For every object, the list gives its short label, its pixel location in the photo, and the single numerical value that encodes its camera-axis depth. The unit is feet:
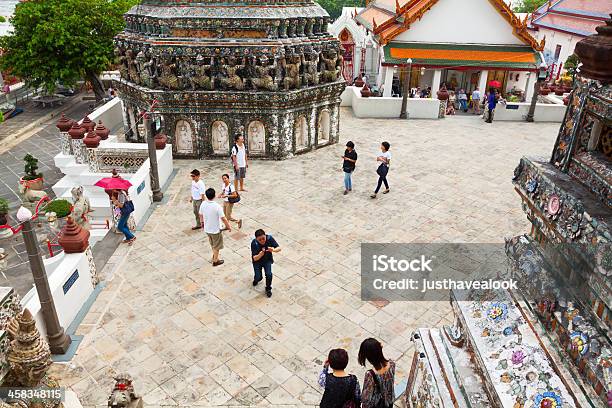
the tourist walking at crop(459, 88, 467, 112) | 77.56
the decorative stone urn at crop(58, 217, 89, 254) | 26.94
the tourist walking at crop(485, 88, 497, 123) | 63.82
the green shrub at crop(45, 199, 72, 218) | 43.94
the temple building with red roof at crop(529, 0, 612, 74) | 98.48
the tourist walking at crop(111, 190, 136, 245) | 33.81
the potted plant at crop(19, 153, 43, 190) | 51.10
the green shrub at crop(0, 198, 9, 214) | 44.19
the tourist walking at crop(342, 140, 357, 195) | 39.88
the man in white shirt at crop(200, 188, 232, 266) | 29.27
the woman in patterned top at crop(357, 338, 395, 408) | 15.89
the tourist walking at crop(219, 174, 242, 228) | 34.50
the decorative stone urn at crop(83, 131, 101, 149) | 46.44
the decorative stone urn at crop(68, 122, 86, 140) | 47.44
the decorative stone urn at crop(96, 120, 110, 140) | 48.19
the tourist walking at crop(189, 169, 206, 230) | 34.50
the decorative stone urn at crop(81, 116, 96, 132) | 48.69
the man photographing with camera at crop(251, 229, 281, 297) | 26.99
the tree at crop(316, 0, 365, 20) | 229.25
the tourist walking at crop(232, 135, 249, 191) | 40.37
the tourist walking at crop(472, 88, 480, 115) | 75.47
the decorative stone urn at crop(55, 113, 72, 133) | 49.54
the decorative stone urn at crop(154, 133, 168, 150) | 44.47
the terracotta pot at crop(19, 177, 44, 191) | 50.50
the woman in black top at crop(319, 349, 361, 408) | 15.78
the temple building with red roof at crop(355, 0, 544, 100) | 77.56
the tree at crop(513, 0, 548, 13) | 156.46
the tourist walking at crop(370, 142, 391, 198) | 39.22
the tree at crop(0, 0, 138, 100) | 74.49
